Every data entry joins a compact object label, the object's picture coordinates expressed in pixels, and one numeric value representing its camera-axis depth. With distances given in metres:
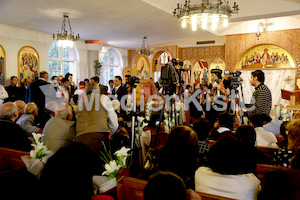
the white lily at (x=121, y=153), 2.46
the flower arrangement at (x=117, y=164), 2.33
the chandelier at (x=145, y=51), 13.40
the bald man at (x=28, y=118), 4.36
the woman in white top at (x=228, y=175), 1.89
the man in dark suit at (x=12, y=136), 3.49
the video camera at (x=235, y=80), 5.40
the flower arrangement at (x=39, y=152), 2.89
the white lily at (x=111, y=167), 2.31
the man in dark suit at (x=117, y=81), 7.30
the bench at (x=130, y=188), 2.10
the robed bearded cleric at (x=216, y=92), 6.06
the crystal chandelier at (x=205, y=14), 6.88
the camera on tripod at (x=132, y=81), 3.54
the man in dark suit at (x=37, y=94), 6.71
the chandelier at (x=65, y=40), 9.09
